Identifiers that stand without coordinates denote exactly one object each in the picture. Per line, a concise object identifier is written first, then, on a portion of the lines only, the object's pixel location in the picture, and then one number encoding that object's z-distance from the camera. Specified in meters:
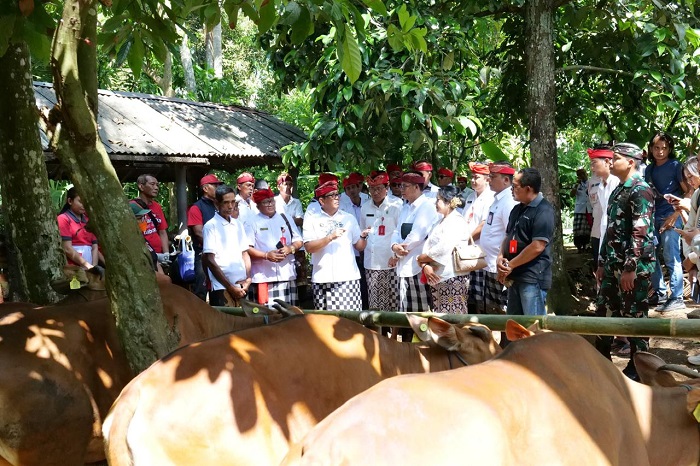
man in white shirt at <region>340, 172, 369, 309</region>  10.01
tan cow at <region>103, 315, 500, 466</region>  3.17
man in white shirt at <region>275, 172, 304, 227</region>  10.15
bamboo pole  3.69
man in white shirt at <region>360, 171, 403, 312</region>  8.48
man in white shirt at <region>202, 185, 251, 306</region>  7.84
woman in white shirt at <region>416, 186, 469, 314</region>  7.39
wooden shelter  11.94
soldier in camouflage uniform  6.59
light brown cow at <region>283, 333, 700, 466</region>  2.35
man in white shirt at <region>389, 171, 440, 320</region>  7.91
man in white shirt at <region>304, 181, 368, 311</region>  8.02
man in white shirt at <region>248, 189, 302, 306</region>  8.30
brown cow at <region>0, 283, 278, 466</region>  4.12
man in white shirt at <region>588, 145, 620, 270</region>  8.23
